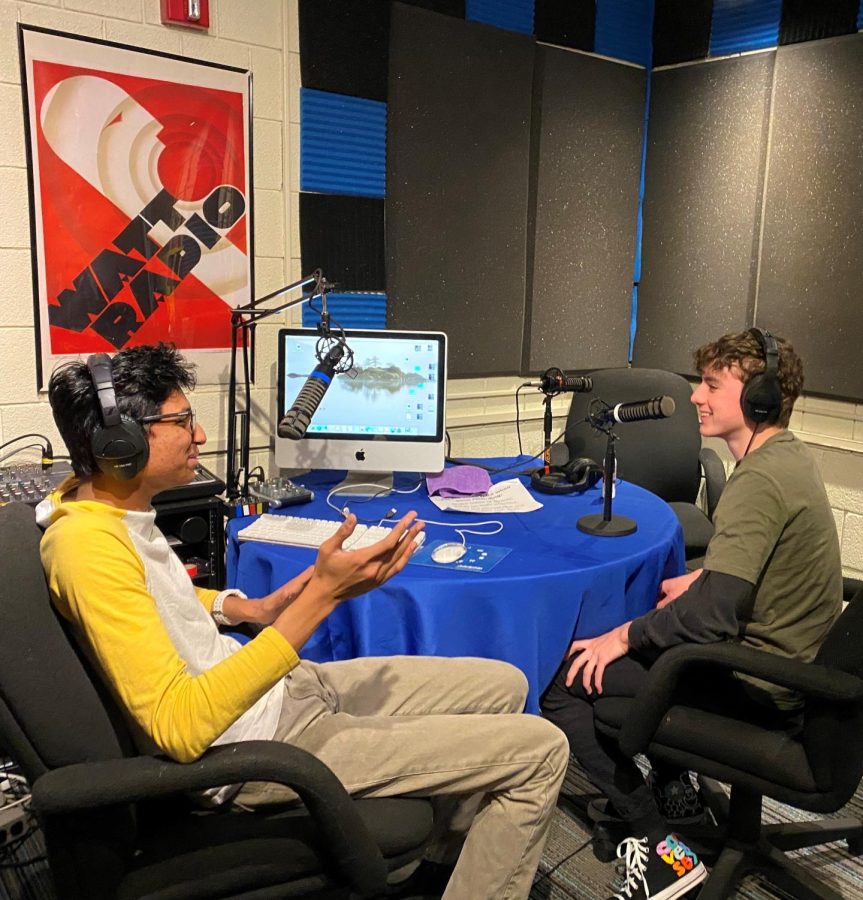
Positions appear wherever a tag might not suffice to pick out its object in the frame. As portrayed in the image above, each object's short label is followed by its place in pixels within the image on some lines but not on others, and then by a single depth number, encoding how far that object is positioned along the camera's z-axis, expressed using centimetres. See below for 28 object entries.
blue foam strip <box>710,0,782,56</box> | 355
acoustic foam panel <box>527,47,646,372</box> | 376
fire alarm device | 264
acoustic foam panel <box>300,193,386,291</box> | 311
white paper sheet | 239
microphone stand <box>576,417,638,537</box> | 219
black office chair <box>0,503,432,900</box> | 119
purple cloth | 252
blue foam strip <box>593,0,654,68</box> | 384
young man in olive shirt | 172
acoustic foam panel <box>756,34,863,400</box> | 332
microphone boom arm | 253
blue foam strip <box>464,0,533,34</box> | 343
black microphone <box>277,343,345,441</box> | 196
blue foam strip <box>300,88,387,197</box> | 304
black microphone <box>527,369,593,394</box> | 256
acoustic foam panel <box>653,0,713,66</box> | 379
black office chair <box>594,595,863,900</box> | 159
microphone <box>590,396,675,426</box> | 205
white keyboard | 207
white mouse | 196
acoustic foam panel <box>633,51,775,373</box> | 367
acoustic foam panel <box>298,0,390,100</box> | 299
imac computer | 254
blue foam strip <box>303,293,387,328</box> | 316
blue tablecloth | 186
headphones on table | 256
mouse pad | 193
